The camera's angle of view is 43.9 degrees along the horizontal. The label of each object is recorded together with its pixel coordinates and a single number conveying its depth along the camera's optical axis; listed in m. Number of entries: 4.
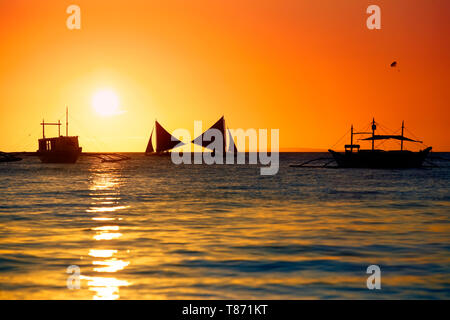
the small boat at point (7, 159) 161.38
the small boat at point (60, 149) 162.00
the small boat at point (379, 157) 123.25
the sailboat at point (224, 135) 173.88
